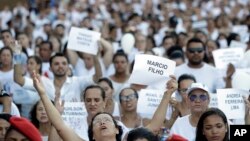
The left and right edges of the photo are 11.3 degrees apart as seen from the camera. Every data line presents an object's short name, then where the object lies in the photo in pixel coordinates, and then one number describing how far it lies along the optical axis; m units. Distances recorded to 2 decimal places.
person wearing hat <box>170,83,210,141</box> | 12.91
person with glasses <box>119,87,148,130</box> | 14.46
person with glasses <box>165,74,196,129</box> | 14.04
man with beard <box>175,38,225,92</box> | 17.21
